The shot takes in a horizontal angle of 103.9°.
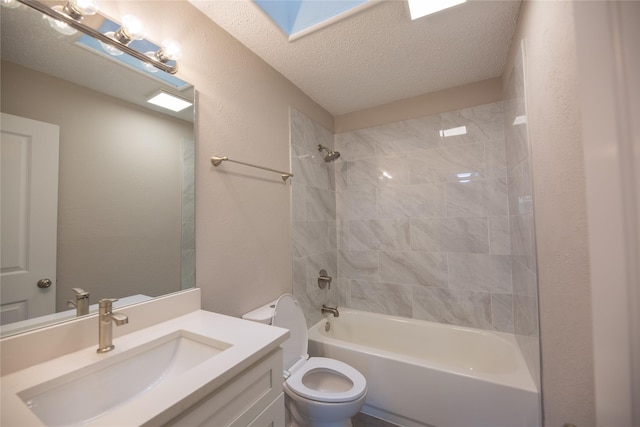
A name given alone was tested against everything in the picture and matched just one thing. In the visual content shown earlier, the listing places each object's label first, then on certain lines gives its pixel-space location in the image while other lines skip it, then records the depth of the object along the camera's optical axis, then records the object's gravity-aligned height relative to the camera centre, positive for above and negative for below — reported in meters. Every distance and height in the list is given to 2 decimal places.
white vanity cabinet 0.65 -0.53
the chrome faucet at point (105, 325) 0.82 -0.32
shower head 2.33 +0.63
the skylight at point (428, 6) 1.27 +1.10
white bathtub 1.36 -0.99
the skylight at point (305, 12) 1.32 +1.17
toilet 1.32 -0.92
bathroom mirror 0.76 +0.20
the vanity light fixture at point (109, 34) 0.83 +0.72
